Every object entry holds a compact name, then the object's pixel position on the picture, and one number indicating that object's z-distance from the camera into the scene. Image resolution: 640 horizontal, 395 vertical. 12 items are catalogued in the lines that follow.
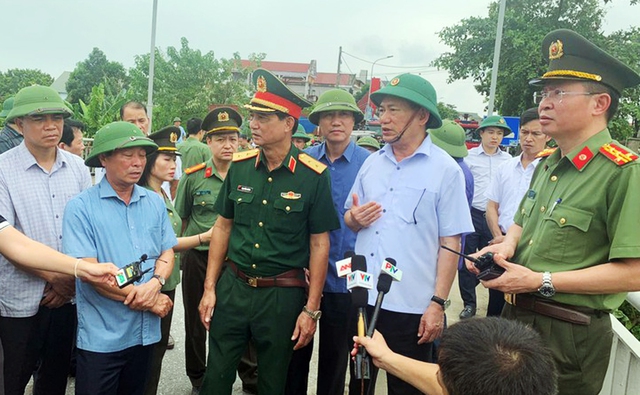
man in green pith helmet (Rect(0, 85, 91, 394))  2.72
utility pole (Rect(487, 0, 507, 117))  11.51
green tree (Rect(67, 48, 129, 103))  53.50
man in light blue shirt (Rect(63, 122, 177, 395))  2.49
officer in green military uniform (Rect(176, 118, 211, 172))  5.91
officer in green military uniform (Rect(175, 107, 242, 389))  3.78
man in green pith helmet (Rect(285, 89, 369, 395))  3.35
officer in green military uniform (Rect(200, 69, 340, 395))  2.80
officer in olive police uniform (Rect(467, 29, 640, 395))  1.94
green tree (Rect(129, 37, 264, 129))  30.06
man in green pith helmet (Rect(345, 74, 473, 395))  2.61
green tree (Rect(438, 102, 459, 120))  54.26
